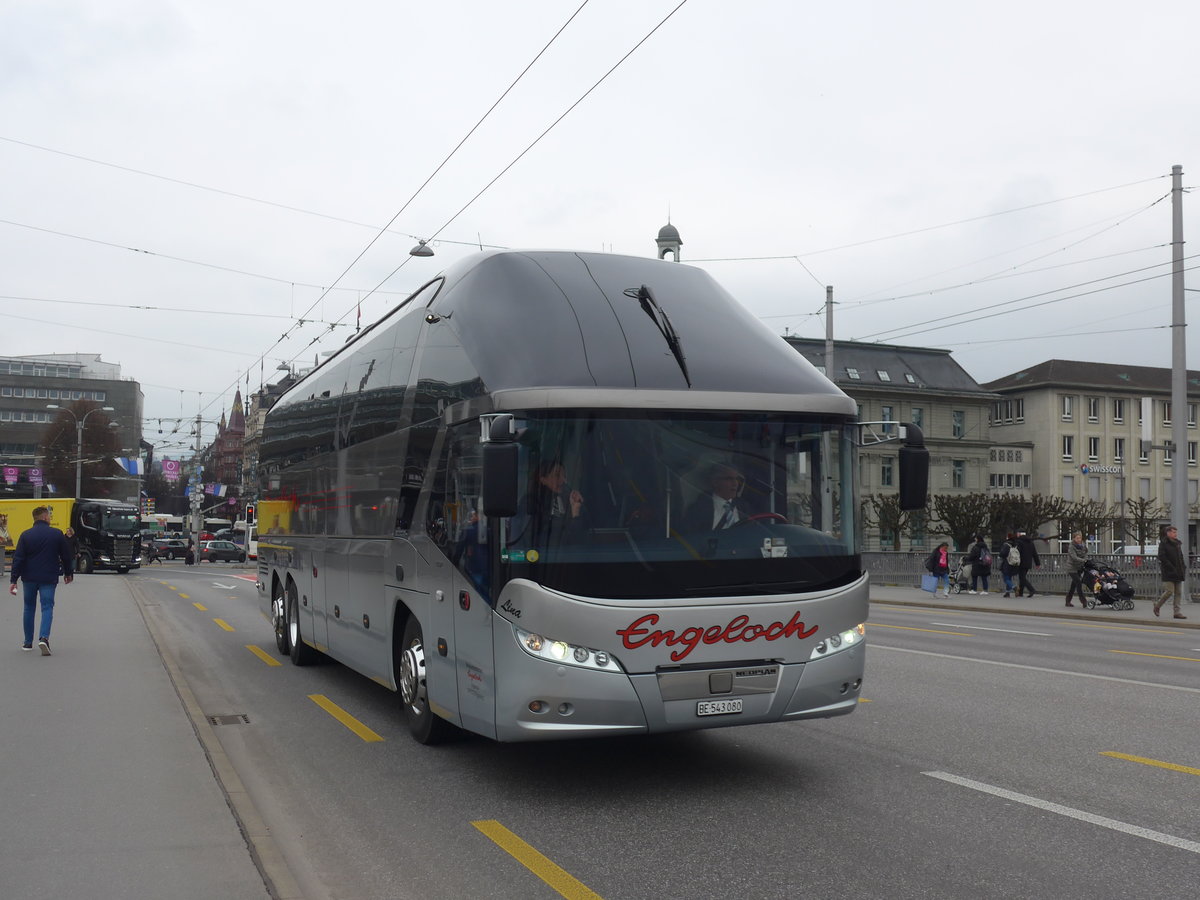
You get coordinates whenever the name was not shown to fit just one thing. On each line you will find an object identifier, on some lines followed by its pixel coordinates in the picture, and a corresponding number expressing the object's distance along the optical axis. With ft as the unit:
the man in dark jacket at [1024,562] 103.91
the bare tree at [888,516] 201.57
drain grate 32.09
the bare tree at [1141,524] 187.91
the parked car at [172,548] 243.81
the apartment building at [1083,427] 295.69
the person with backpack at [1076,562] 87.76
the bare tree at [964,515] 187.01
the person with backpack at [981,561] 107.96
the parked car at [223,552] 234.79
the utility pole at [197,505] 229.45
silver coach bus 22.15
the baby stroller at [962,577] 108.99
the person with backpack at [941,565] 105.09
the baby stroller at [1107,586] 85.56
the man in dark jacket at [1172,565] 74.79
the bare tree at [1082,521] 182.70
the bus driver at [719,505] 22.99
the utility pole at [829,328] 116.47
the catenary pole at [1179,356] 87.86
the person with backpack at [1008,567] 104.97
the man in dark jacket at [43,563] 45.68
